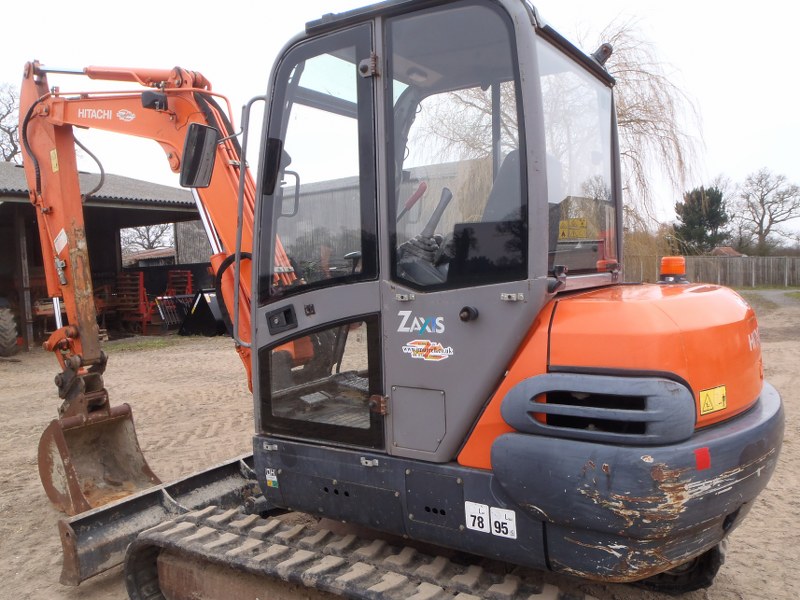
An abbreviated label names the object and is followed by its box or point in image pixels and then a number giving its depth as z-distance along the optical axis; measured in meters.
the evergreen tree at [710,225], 36.75
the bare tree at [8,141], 34.53
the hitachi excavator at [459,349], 2.25
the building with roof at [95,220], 14.98
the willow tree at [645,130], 11.62
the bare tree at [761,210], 42.66
